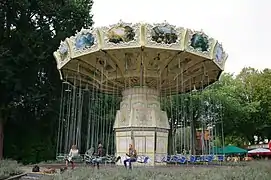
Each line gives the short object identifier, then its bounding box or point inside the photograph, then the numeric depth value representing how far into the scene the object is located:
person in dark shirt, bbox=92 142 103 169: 18.66
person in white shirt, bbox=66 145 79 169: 18.73
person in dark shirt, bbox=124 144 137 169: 17.41
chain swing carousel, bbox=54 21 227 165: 18.17
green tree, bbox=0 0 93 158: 27.41
